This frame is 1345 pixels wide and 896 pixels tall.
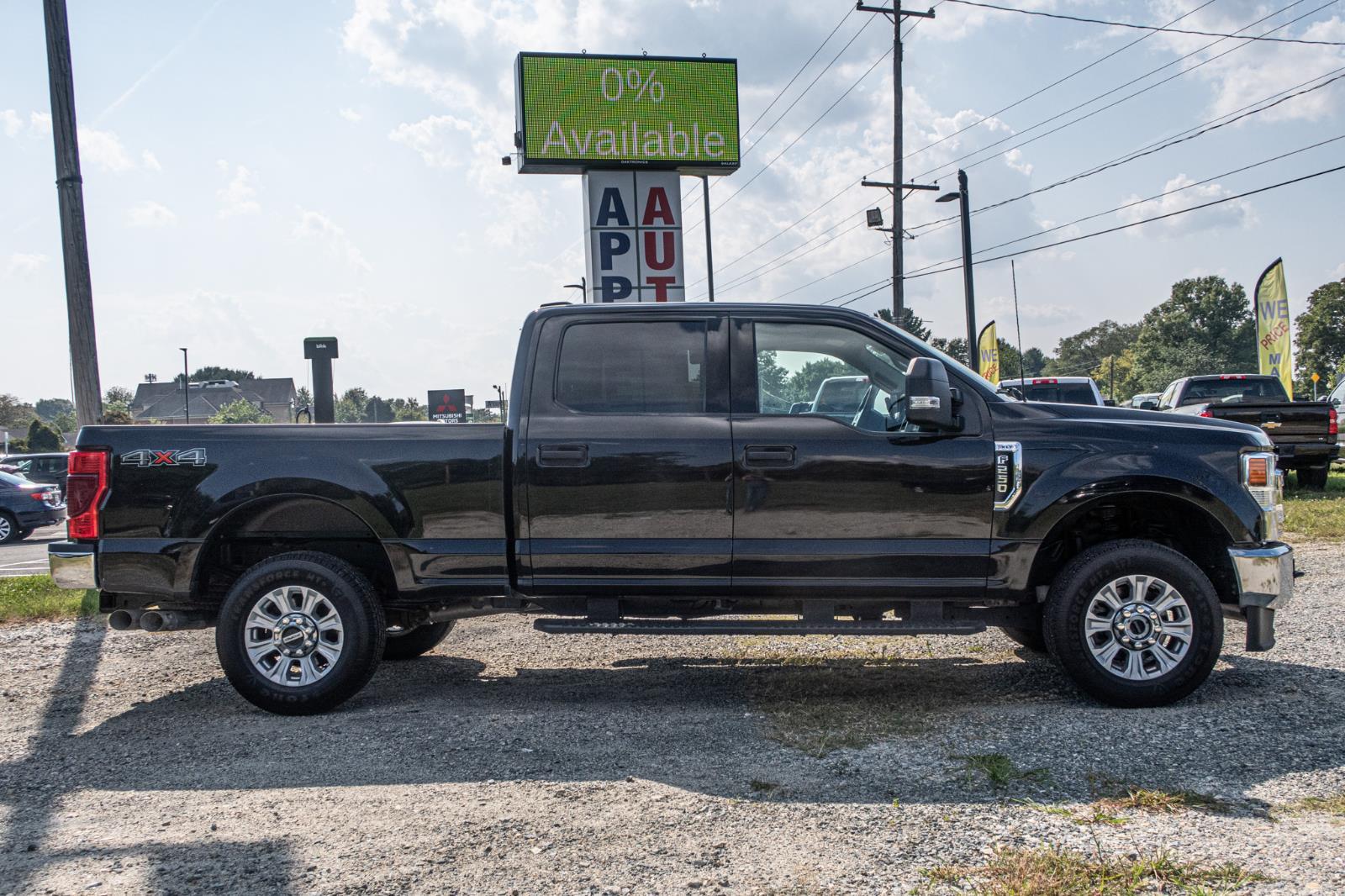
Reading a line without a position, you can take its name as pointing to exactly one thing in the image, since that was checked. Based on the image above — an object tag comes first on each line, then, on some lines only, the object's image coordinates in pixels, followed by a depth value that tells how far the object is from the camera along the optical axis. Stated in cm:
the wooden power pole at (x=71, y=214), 1078
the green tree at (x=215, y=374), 13794
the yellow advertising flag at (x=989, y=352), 3139
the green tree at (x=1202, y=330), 9175
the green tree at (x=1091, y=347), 14150
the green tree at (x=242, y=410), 6159
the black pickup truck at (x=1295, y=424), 1540
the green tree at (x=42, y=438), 5472
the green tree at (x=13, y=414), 9531
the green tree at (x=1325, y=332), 8694
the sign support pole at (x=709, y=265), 3844
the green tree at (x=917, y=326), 8100
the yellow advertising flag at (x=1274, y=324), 2401
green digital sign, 1452
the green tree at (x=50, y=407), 17805
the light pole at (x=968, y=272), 2747
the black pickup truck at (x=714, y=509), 527
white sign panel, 1446
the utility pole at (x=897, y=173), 2641
